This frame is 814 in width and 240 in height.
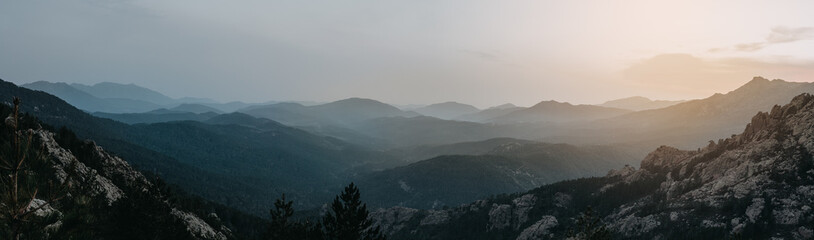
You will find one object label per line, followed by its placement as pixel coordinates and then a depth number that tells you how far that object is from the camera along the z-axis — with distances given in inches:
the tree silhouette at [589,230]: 1433.3
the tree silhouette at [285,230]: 1800.0
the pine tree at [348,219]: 1792.6
